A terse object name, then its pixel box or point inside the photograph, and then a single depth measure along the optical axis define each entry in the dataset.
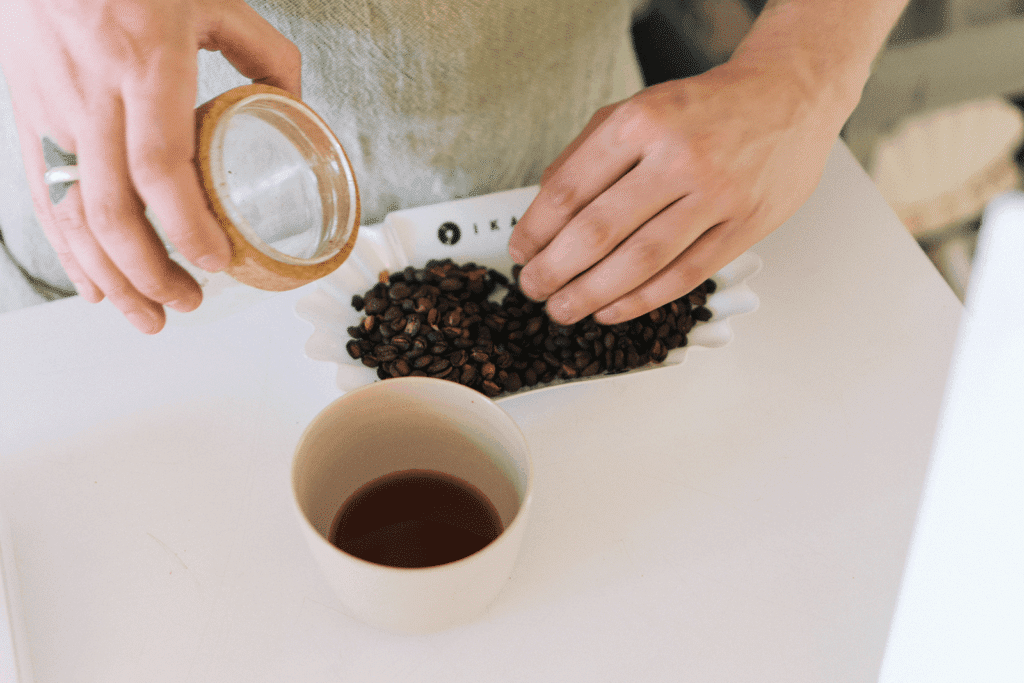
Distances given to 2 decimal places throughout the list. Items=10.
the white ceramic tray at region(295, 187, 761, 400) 0.72
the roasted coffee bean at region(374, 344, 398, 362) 0.69
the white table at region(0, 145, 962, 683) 0.56
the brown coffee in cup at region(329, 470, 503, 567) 0.52
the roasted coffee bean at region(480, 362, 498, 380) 0.68
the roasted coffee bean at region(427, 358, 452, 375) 0.68
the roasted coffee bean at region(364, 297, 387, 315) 0.73
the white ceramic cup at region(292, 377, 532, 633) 0.44
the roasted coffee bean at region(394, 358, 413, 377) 0.67
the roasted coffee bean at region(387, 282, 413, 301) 0.74
